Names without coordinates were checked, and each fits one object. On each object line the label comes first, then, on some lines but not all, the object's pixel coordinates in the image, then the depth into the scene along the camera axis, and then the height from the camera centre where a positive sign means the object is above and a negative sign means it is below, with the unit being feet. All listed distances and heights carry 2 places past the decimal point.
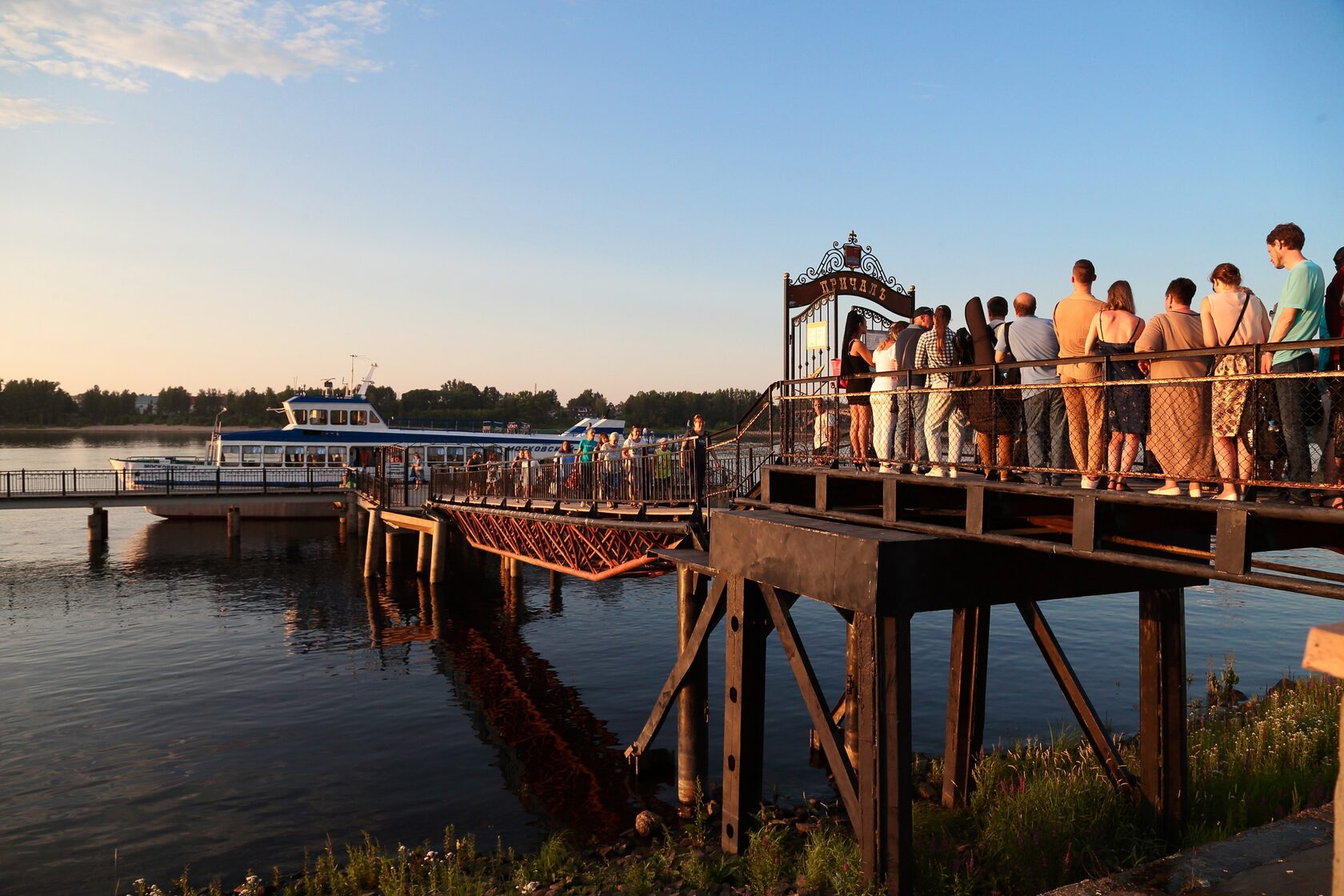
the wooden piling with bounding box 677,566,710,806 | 42.34 -13.29
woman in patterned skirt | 20.75 +1.61
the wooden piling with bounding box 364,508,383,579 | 112.37 -14.07
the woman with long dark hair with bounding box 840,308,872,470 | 36.22 +1.85
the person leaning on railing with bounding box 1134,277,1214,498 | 21.84 +0.75
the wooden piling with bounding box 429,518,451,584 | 104.83 -14.09
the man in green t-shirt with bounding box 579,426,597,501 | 65.51 -3.63
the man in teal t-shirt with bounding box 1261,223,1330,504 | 19.97 +2.28
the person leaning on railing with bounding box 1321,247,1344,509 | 20.08 +1.06
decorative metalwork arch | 44.24 +6.80
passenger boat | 144.05 -3.45
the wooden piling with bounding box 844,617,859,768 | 39.09 -11.70
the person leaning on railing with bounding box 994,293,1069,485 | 26.20 +1.25
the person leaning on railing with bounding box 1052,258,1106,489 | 24.27 +1.52
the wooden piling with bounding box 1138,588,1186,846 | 30.30 -9.23
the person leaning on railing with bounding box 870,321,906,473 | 32.45 +0.26
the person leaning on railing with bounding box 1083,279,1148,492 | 23.62 +1.44
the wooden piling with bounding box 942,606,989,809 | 35.78 -10.54
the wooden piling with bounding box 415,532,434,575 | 111.96 -15.59
